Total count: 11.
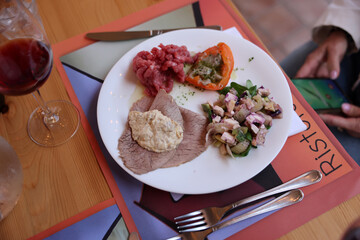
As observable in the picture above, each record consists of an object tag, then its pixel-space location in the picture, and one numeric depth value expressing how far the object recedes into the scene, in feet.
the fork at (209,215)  1.31
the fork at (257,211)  1.30
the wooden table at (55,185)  1.34
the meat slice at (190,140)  1.41
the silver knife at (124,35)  1.75
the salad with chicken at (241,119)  1.39
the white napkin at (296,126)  1.50
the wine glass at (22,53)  1.20
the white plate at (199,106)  1.34
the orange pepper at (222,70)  1.56
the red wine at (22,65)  1.20
